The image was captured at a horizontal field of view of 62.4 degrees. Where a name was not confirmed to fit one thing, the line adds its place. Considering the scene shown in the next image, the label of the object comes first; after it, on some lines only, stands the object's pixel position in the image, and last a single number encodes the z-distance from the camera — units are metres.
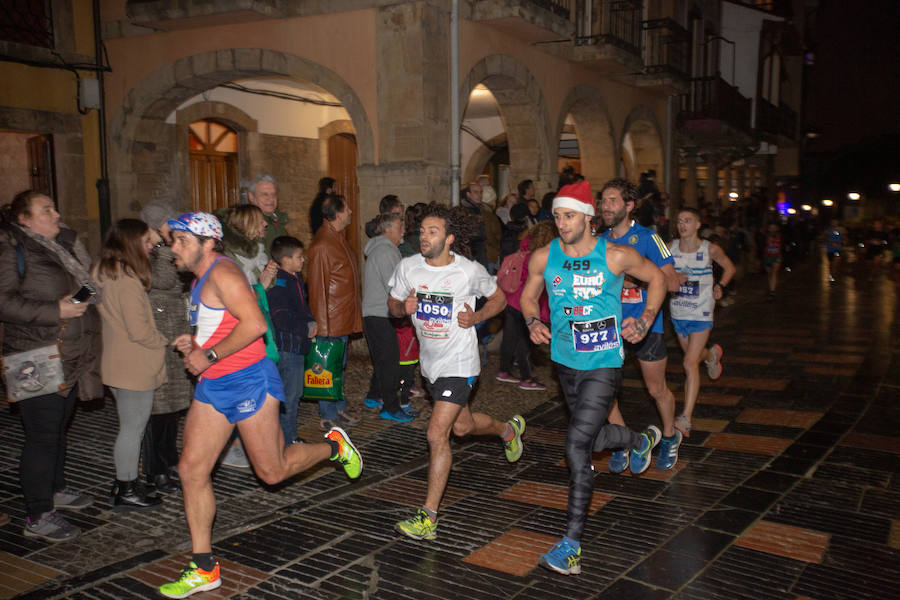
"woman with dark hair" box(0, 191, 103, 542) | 4.36
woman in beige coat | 4.56
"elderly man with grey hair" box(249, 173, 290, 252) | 6.34
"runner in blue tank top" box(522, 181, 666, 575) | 4.16
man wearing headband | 3.71
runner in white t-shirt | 4.37
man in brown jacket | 6.52
